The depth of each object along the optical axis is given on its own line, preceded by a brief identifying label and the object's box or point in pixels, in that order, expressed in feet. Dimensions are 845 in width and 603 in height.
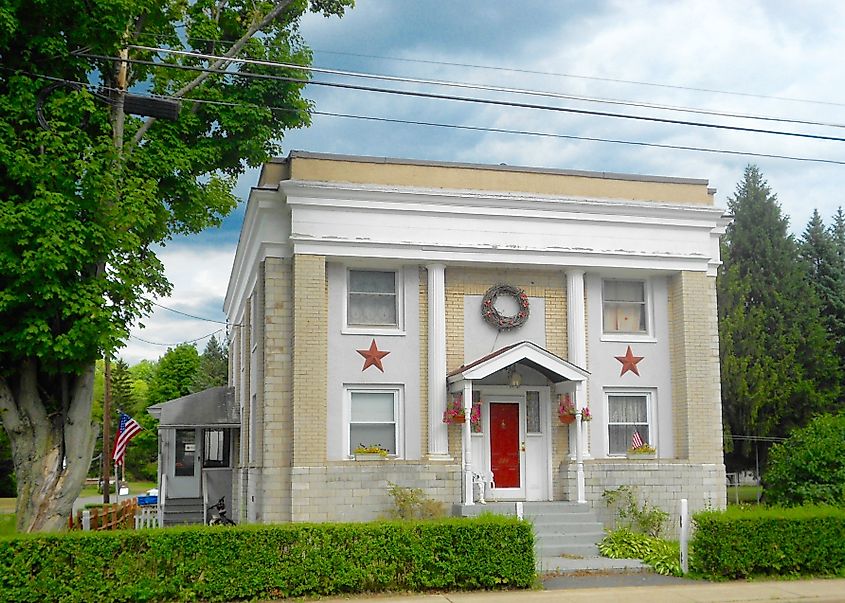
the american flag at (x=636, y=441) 70.85
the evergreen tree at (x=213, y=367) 194.34
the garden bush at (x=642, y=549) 54.70
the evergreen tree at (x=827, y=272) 131.34
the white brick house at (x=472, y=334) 64.44
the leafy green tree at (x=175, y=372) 251.60
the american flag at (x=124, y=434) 106.22
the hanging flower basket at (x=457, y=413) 65.16
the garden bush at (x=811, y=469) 62.80
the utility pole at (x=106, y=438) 123.13
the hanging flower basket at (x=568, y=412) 67.31
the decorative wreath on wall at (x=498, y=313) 68.80
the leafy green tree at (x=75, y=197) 47.70
